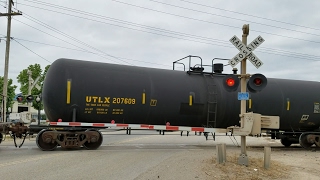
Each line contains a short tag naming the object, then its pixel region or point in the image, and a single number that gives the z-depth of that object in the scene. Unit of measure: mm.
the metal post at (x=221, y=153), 9062
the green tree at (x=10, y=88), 47781
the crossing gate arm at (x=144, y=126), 12164
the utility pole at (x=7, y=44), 23100
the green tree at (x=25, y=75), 43656
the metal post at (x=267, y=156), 8484
